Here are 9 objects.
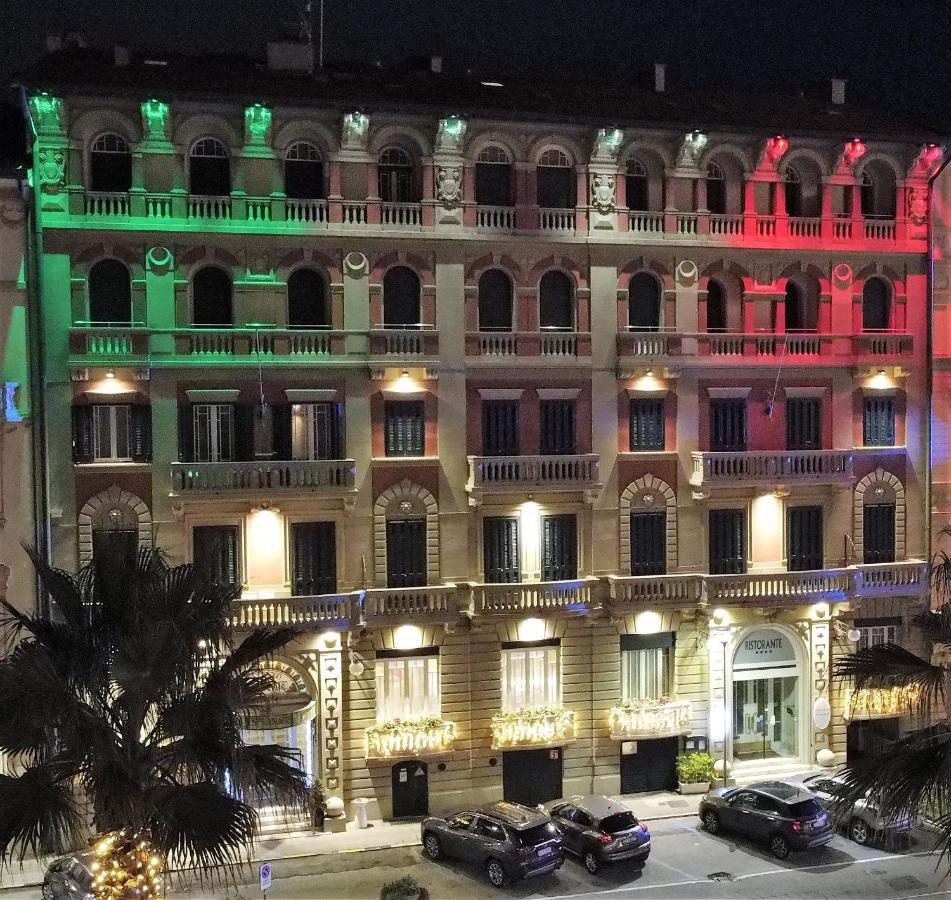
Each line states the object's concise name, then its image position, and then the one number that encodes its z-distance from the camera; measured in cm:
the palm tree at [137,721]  1977
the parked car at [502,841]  3039
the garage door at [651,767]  3819
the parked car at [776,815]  3241
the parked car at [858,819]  3288
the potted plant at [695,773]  3769
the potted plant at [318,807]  3488
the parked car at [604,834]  3141
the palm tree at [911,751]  2105
